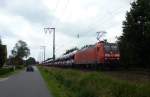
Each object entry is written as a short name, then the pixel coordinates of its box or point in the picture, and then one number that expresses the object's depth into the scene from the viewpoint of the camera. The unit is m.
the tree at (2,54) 31.19
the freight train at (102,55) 14.39
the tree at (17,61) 48.64
